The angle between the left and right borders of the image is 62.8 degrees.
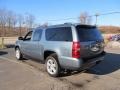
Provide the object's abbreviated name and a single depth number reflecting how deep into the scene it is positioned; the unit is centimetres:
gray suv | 336
